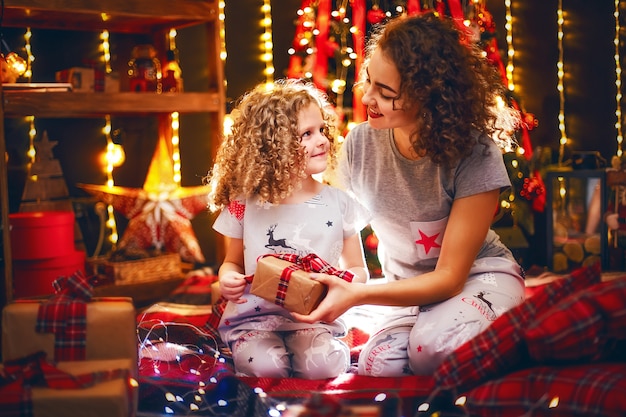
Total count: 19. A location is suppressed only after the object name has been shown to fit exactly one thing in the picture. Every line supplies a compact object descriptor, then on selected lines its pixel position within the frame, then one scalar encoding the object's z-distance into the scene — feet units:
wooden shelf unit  9.45
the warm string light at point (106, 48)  12.06
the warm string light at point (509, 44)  14.07
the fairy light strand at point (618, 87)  13.17
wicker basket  10.78
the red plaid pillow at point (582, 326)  4.88
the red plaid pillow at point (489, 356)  5.19
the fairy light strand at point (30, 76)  11.34
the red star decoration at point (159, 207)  11.14
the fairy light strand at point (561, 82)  13.88
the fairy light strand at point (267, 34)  13.15
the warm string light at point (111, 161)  12.17
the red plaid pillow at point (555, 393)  4.63
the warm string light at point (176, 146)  12.81
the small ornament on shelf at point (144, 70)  11.04
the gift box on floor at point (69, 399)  4.59
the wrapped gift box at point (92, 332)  5.32
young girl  6.52
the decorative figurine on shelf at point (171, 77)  11.36
